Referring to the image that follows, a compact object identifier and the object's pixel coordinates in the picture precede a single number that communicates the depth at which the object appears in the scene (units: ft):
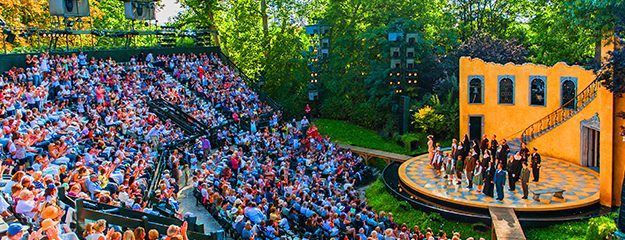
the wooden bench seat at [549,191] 62.90
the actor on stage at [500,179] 62.23
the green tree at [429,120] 100.53
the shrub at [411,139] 98.99
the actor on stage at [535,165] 68.90
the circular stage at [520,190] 62.44
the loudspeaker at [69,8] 90.12
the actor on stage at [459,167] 70.85
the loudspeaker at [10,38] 80.33
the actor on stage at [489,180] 64.34
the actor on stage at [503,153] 69.87
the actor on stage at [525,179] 61.86
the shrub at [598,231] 51.65
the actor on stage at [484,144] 74.61
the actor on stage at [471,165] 66.59
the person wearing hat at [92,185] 41.42
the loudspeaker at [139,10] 108.58
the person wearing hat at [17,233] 25.32
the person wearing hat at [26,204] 30.60
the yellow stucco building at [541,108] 77.05
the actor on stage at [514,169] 64.89
